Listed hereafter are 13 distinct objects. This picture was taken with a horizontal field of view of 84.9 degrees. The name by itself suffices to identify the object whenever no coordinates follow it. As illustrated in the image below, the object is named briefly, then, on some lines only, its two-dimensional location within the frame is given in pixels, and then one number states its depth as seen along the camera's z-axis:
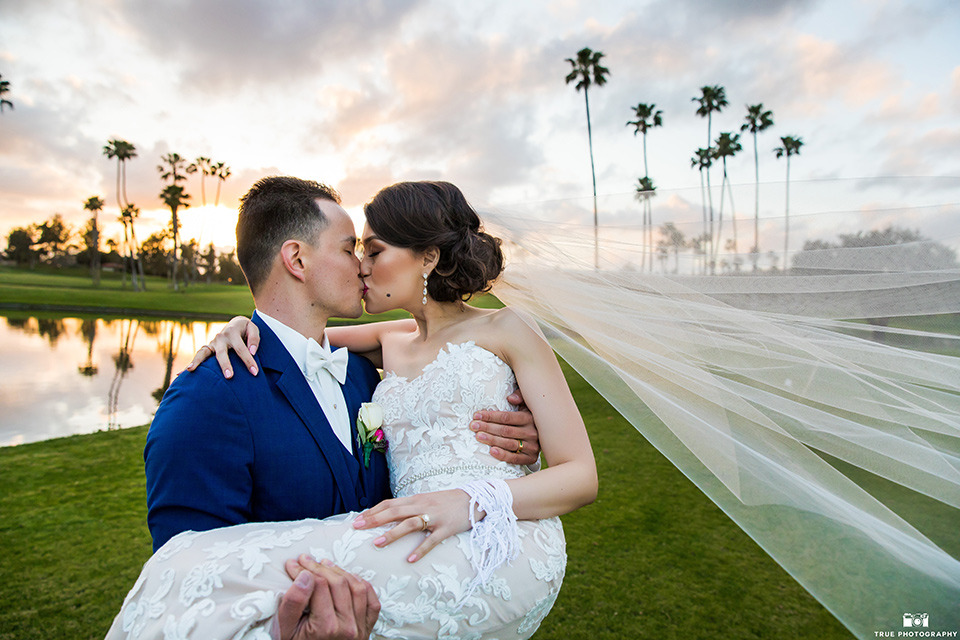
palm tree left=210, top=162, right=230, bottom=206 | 54.47
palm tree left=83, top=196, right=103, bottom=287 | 55.56
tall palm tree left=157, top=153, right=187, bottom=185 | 50.65
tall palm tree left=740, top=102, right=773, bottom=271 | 31.53
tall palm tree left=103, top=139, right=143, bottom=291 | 46.88
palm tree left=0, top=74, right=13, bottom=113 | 30.62
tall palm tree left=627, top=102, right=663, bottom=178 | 33.09
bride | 1.39
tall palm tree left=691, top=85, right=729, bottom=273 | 32.38
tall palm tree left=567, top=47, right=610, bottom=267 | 29.66
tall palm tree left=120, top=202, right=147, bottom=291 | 56.44
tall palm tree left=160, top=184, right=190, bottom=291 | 48.38
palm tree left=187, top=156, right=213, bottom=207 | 53.19
